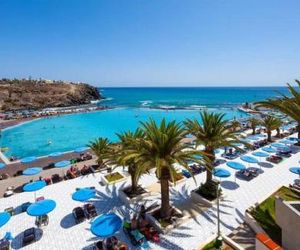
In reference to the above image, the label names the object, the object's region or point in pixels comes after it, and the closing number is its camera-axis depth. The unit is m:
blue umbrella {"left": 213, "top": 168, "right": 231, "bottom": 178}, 17.23
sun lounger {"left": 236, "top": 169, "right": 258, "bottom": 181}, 18.57
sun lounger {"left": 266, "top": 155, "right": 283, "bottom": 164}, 21.89
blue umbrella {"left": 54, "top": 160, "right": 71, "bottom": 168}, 22.58
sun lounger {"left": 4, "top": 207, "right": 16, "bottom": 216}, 14.58
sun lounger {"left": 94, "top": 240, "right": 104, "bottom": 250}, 10.84
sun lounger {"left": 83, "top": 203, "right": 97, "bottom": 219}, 13.97
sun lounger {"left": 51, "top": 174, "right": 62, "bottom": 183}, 20.04
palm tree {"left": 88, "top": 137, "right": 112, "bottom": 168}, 23.19
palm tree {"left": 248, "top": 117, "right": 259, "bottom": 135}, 35.10
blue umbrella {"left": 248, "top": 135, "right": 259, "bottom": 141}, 31.03
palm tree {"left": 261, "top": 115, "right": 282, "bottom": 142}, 30.31
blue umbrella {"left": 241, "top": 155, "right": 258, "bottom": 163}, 20.51
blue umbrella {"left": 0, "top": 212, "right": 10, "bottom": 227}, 11.87
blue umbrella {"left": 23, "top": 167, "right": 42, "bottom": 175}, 20.22
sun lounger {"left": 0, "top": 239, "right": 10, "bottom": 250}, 11.12
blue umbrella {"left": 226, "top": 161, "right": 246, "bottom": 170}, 18.86
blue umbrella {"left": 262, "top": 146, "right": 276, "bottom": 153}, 24.63
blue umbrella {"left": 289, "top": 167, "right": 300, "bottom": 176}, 17.54
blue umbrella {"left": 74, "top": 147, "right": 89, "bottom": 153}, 28.59
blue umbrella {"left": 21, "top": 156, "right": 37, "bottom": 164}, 24.80
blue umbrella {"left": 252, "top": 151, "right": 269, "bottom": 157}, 22.20
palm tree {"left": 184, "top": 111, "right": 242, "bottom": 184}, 14.88
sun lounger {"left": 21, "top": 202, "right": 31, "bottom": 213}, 14.98
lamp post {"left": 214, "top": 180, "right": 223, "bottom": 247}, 10.38
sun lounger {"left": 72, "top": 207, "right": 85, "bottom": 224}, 13.57
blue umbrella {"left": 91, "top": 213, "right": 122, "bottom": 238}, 10.59
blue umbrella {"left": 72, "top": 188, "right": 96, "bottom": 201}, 14.14
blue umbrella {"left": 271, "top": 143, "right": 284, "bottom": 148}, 25.83
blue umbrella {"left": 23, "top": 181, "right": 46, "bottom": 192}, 16.08
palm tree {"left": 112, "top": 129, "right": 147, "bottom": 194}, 12.15
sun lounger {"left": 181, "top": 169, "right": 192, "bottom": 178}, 19.31
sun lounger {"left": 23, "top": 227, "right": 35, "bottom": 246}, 11.81
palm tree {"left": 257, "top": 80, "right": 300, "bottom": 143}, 10.60
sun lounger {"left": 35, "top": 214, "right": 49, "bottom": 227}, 13.27
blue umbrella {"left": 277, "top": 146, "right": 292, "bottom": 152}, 24.31
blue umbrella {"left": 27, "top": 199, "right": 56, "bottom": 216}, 12.41
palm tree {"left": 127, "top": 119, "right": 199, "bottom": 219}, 12.08
